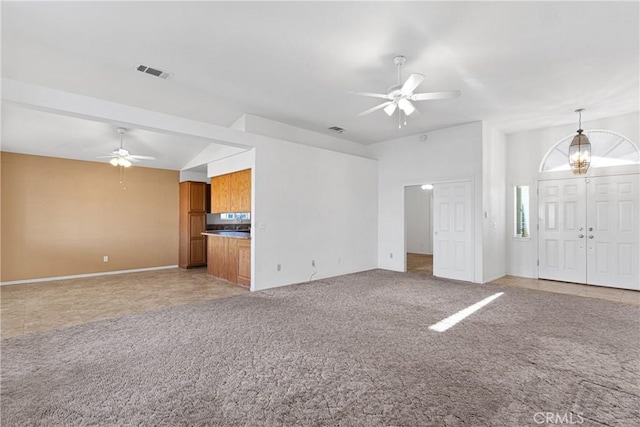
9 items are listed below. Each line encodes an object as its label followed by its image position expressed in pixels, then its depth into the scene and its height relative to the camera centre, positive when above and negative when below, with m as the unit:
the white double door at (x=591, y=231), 5.45 -0.27
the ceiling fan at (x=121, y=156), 5.63 +1.14
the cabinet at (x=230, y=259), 5.68 -0.88
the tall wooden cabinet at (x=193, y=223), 7.84 -0.19
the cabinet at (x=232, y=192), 5.80 +0.50
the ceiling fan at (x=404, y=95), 3.35 +1.45
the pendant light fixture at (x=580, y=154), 5.49 +1.16
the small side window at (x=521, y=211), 6.65 +0.13
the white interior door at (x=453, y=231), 6.12 -0.31
